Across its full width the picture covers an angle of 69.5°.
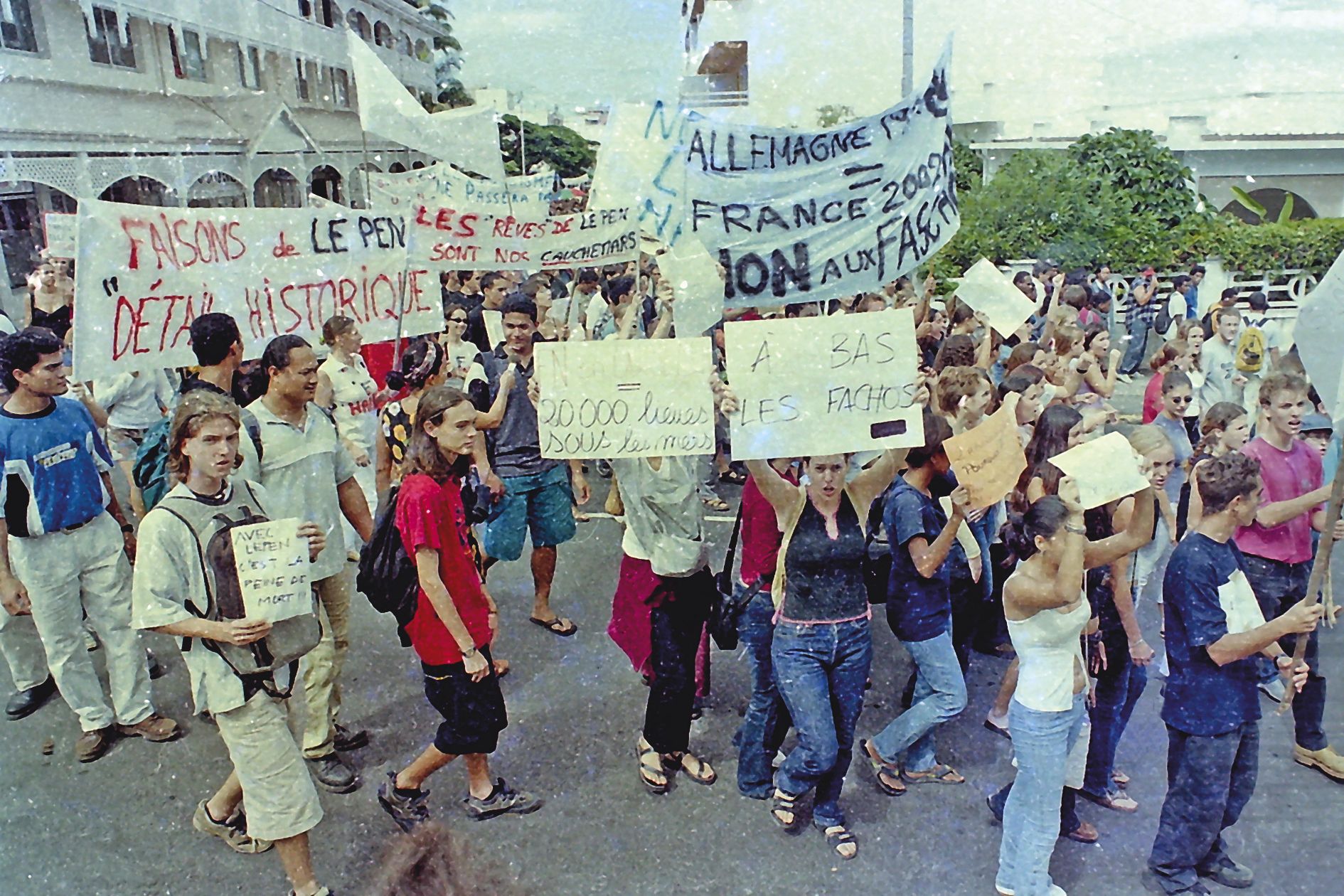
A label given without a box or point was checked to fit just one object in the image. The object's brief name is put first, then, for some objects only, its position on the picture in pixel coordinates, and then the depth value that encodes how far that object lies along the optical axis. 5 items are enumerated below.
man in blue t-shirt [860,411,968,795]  3.56
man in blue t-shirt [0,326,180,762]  3.92
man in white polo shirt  3.79
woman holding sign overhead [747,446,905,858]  3.39
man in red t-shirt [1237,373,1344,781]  3.83
